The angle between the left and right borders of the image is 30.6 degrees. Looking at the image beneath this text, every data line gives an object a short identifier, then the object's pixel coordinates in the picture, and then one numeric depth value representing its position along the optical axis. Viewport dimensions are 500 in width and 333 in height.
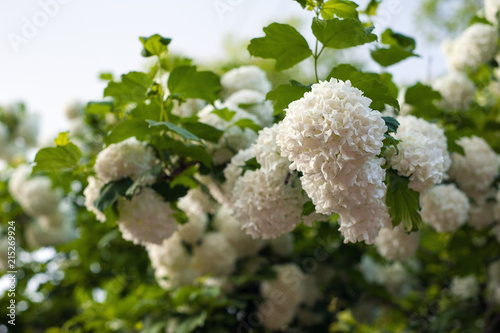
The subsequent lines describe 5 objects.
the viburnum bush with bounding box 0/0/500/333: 0.77
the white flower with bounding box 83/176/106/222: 0.90
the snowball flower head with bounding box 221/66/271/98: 1.08
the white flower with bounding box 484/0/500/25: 1.18
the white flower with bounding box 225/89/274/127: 0.99
